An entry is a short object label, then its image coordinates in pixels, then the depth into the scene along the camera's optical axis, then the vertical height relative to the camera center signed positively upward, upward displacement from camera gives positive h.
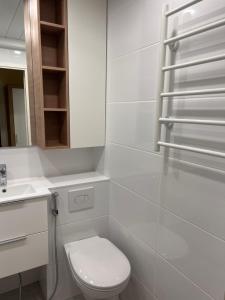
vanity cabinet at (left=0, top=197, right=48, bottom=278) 1.35 -0.78
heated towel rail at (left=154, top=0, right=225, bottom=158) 0.85 +0.12
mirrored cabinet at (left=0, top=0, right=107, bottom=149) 1.52 +0.23
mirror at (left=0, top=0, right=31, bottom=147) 1.51 +0.20
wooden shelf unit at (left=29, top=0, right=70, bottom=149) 1.48 +0.25
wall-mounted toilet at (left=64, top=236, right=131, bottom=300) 1.32 -0.99
